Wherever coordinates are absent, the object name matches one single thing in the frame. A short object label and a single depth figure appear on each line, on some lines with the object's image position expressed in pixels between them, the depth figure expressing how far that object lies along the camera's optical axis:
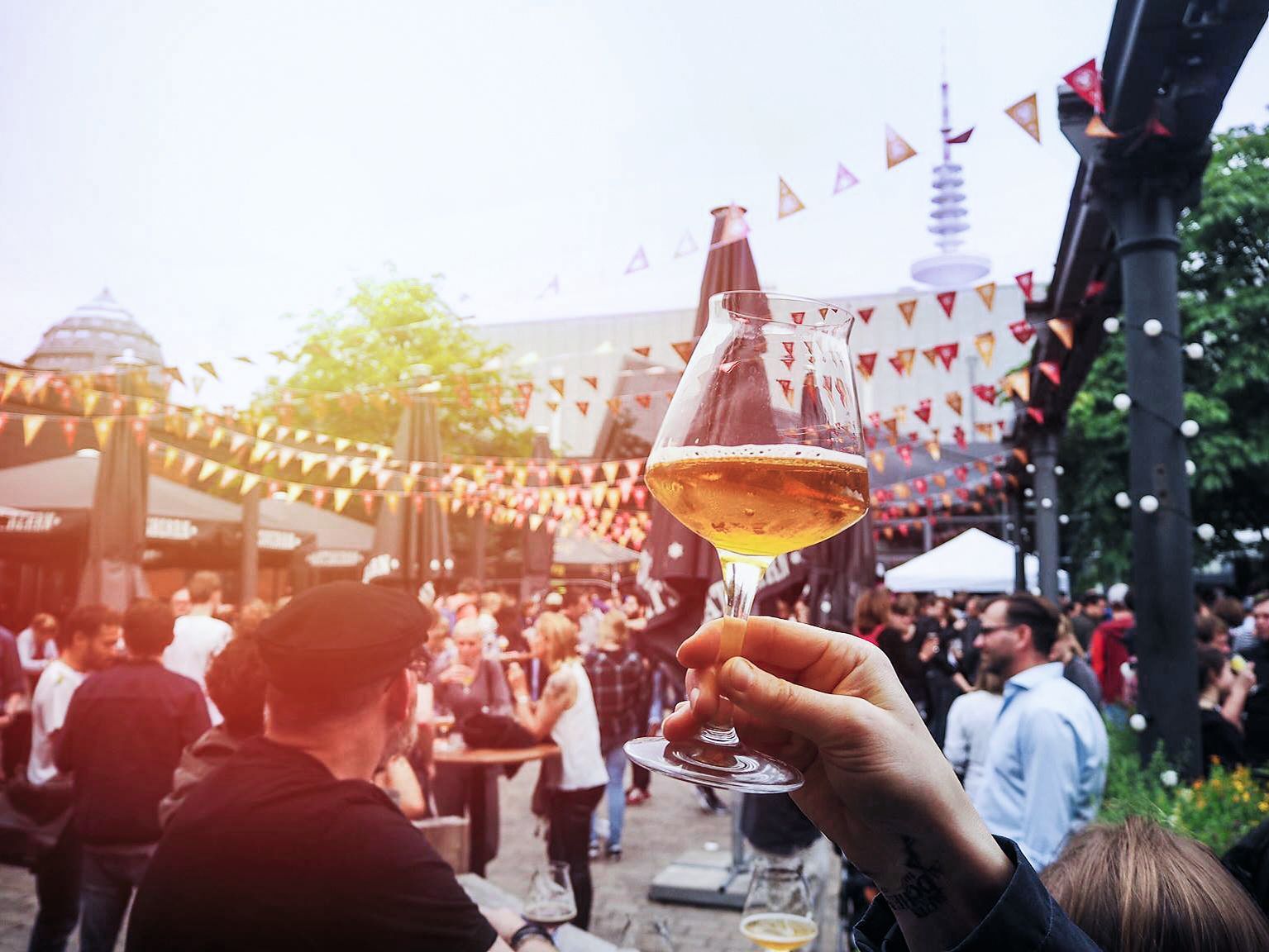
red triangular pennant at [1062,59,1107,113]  4.20
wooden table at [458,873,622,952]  2.41
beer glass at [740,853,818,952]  1.72
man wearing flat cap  1.63
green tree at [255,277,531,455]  16.81
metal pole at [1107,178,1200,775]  4.24
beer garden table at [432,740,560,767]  5.05
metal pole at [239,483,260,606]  7.04
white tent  14.17
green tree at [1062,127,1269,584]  14.84
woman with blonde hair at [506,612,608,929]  5.31
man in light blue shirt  3.18
